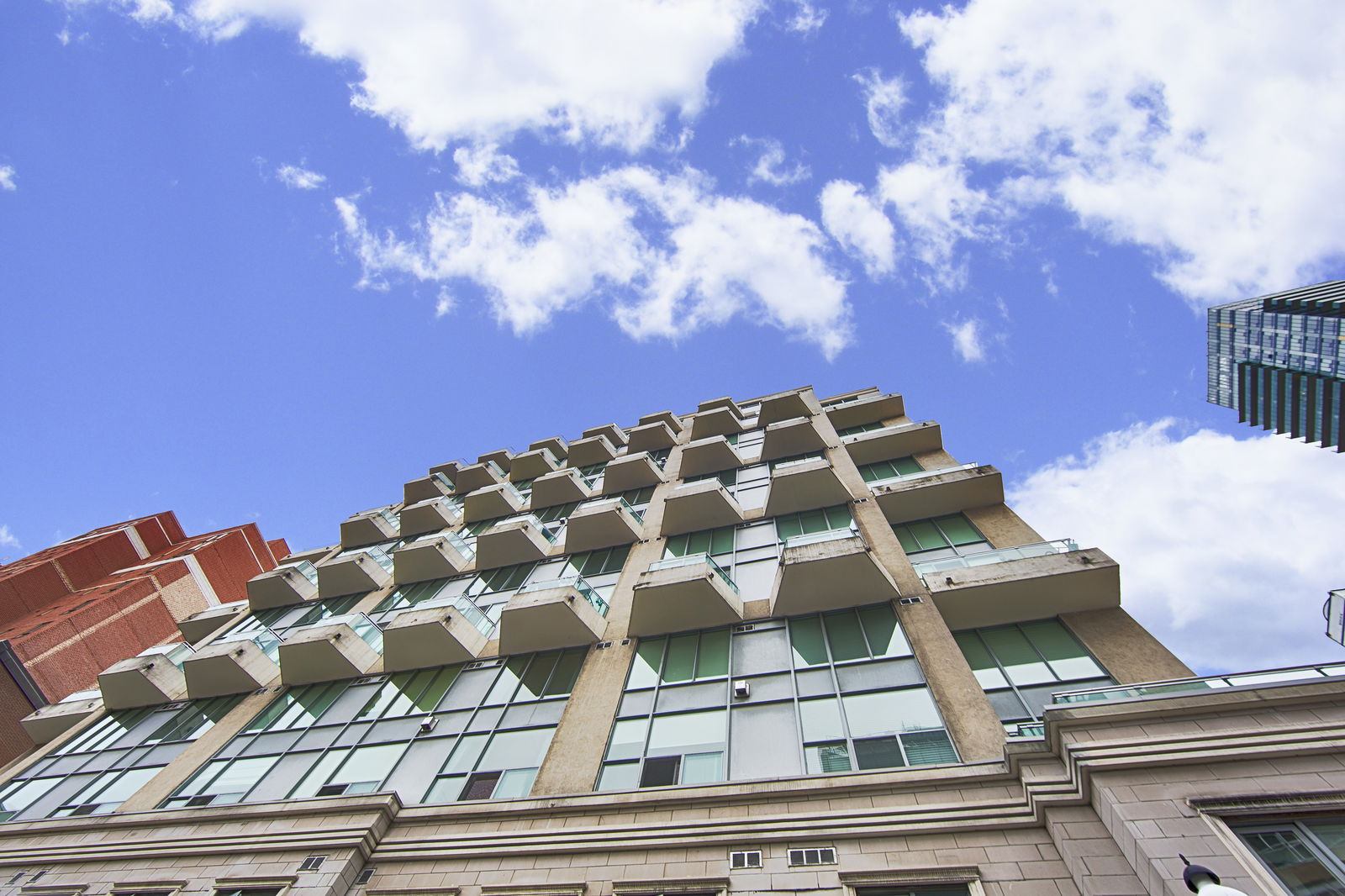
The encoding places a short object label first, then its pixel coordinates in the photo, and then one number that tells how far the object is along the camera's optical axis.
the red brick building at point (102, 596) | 24.77
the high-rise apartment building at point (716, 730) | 7.15
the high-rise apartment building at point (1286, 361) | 77.75
